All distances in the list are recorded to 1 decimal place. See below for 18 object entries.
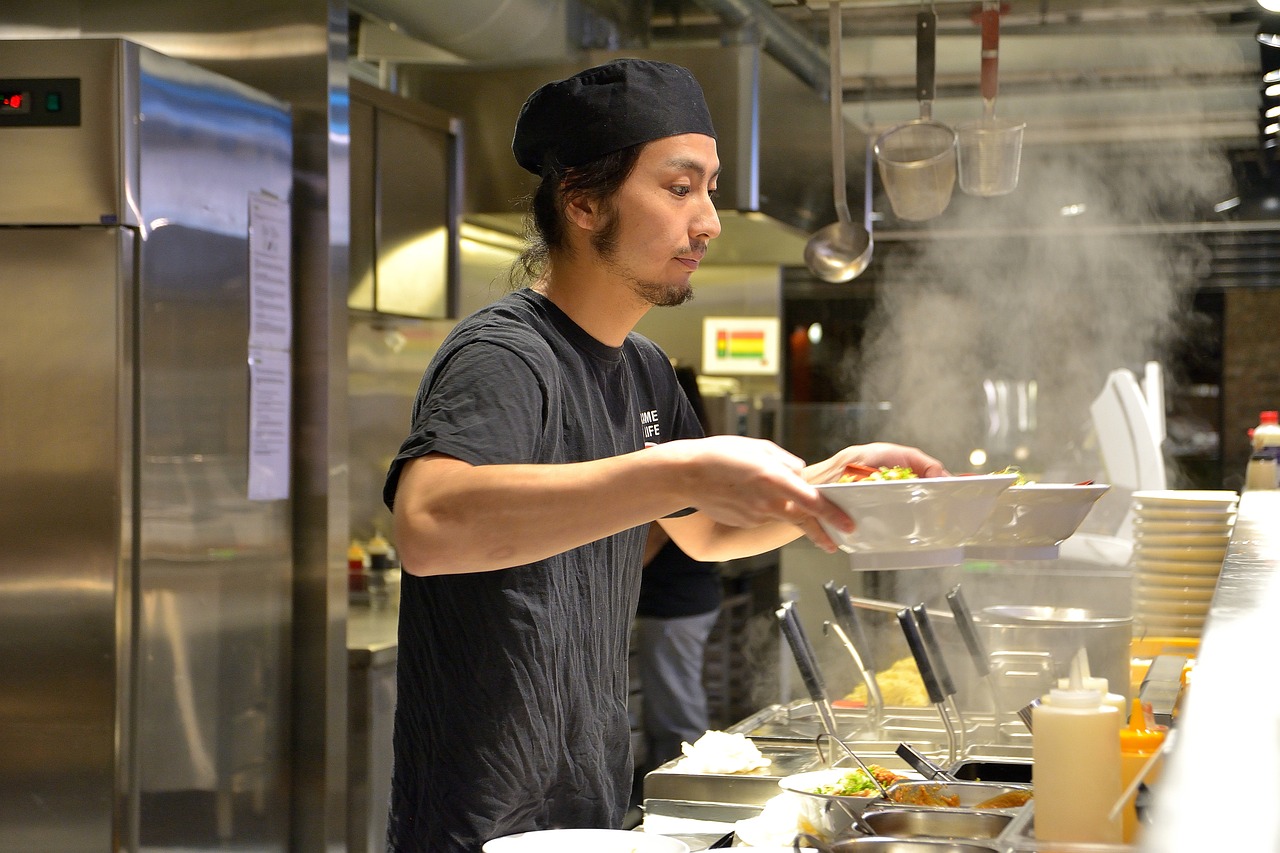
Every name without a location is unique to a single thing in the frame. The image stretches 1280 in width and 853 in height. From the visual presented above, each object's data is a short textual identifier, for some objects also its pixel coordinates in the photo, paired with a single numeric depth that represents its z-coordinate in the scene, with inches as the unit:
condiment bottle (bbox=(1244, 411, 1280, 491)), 118.3
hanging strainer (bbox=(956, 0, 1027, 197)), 106.7
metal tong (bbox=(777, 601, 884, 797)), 84.0
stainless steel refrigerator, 110.6
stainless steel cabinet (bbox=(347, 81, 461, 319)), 159.8
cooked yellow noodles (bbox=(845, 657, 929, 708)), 117.6
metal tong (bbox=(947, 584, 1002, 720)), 97.6
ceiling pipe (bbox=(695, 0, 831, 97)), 187.6
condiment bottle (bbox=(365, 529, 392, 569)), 178.9
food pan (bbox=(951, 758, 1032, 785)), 78.0
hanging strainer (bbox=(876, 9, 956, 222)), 111.0
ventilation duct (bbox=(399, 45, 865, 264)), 168.6
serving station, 28.7
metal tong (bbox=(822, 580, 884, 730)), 97.3
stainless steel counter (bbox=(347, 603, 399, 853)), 142.3
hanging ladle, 130.9
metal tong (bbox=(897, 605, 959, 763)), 85.8
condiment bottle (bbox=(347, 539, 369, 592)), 178.9
